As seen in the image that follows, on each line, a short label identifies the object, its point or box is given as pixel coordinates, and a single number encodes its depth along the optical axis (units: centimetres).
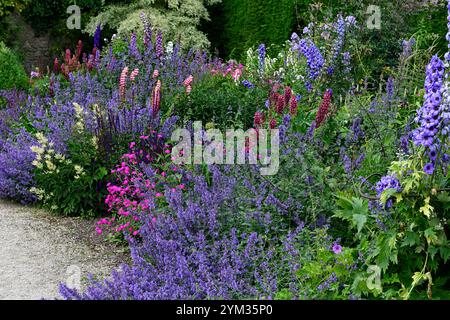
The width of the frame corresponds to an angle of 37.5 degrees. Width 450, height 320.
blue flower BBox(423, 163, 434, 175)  314
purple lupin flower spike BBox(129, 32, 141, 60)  699
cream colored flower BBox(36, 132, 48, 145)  534
